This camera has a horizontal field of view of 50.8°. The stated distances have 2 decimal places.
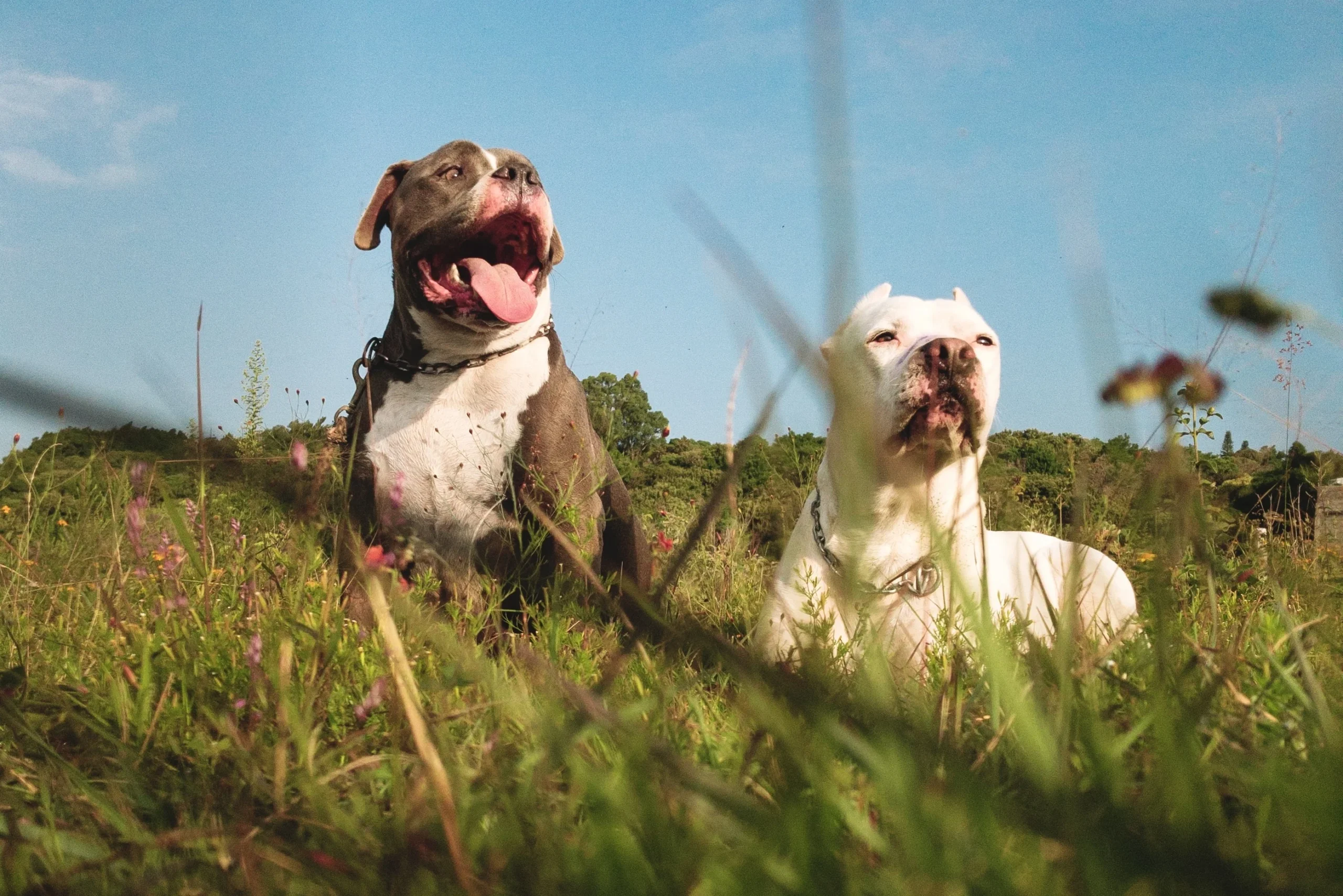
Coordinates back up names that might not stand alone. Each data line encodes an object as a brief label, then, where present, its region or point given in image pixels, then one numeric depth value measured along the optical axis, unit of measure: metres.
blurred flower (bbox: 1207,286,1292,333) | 0.56
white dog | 1.25
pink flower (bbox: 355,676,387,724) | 0.87
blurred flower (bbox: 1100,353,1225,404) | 0.37
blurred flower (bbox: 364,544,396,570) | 0.59
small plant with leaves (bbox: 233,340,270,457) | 1.42
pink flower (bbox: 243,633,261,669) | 0.90
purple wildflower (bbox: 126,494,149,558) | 0.99
